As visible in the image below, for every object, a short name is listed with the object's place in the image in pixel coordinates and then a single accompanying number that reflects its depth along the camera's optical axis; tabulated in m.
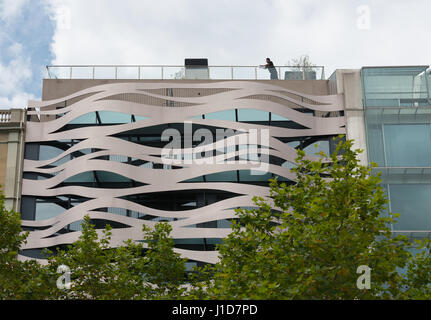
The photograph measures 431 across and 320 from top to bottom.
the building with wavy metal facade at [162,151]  33.19
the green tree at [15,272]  18.11
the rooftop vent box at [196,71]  38.00
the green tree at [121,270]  19.66
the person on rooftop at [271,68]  37.78
